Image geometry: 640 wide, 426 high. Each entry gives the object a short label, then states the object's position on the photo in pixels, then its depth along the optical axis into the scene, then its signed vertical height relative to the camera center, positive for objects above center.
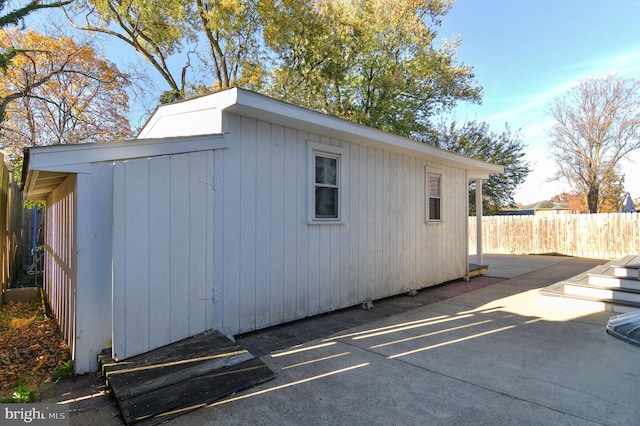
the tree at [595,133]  20.83 +5.32
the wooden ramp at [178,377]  2.45 -1.30
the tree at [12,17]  8.36 +5.15
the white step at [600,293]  5.47 -1.30
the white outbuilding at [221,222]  3.16 -0.05
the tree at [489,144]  19.91 +4.19
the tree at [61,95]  12.28 +4.82
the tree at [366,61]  14.55 +6.91
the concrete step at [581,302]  5.37 -1.43
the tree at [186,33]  13.41 +7.82
